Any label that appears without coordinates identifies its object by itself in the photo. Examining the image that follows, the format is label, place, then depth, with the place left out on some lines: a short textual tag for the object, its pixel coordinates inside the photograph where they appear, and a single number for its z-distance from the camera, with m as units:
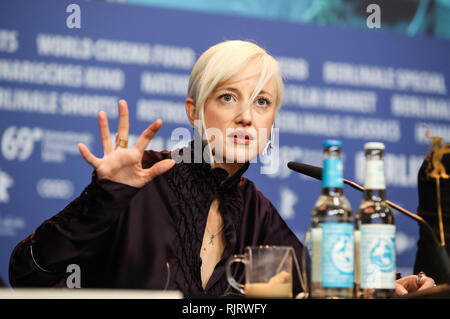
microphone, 2.16
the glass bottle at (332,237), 2.02
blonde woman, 2.38
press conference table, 1.88
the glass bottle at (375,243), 2.04
